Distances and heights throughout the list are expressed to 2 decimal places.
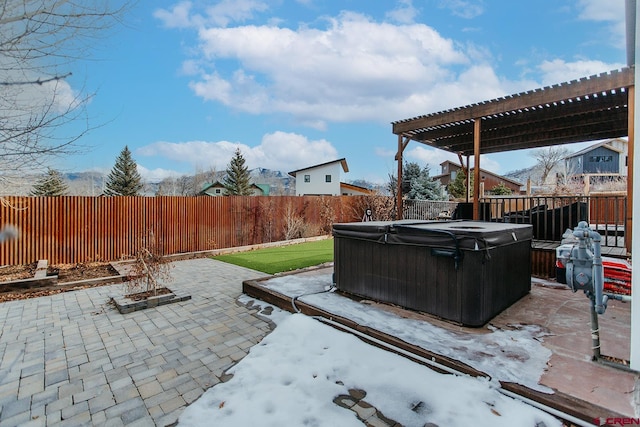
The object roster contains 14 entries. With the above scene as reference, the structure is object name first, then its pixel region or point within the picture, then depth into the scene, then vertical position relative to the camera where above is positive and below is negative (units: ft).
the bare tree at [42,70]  7.17 +3.53
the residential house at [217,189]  116.78 +7.81
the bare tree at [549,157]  90.12 +15.05
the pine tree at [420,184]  52.19 +4.14
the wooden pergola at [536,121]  14.55 +5.71
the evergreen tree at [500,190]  64.00 +3.72
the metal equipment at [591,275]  7.27 -1.64
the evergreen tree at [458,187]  64.28 +4.48
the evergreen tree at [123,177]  79.87 +8.44
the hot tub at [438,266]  9.63 -2.10
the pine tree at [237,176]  93.81 +10.06
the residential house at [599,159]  92.22 +14.88
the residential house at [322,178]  106.01 +10.57
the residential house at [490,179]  96.53 +9.48
